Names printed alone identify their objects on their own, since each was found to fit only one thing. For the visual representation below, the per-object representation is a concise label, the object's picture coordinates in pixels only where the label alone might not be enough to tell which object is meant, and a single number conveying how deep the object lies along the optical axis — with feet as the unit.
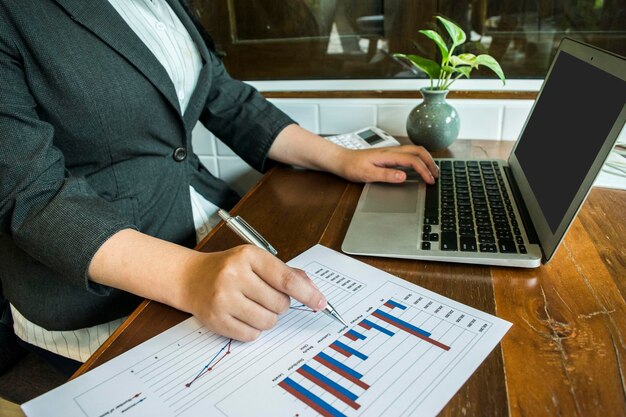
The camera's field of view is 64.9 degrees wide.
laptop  1.84
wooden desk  1.36
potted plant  3.09
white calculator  3.39
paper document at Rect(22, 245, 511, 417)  1.36
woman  1.75
